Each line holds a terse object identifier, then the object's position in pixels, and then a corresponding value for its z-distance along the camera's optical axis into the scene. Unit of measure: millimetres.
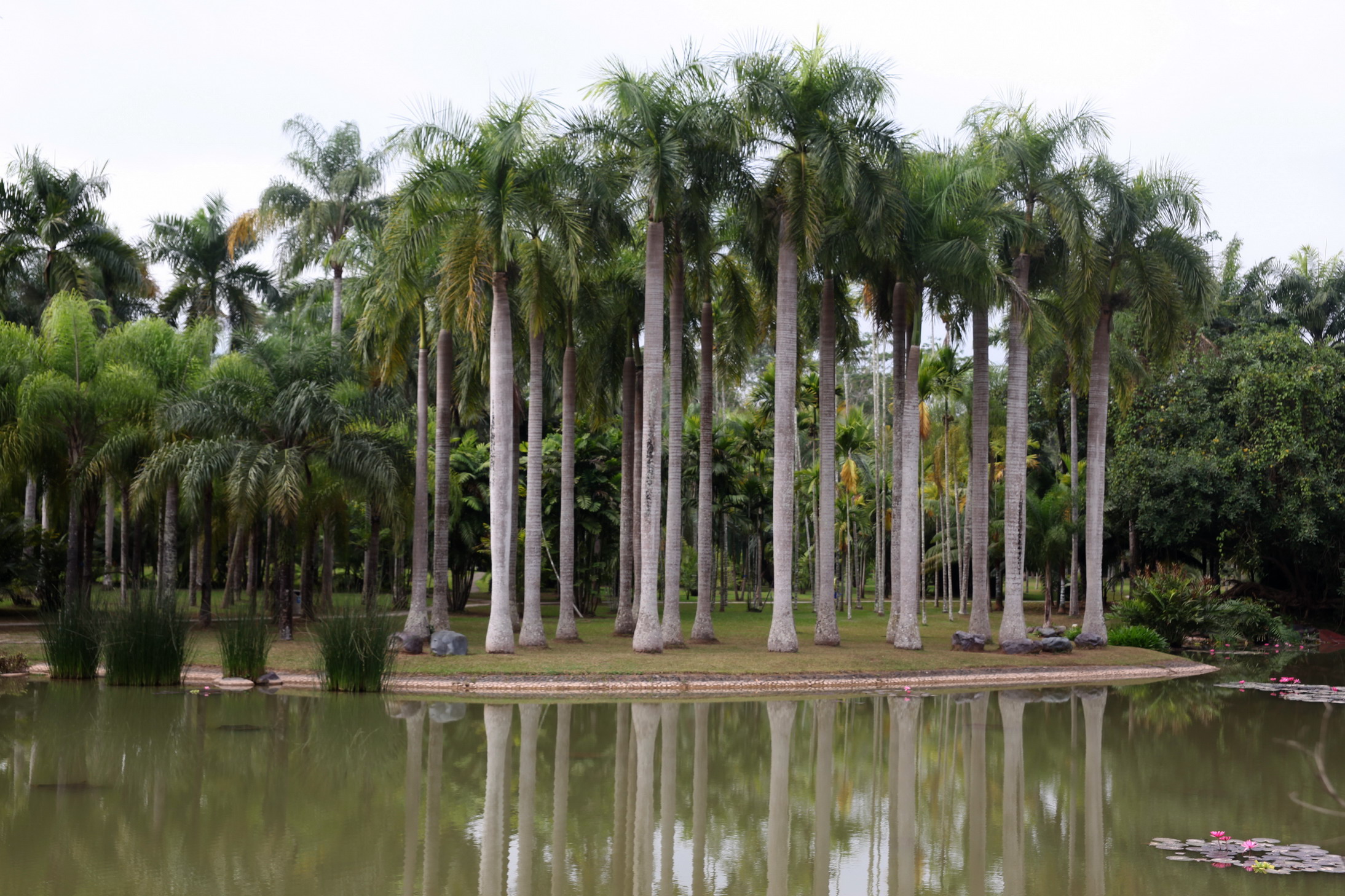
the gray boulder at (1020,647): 24938
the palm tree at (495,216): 21672
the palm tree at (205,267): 42594
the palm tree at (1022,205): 24500
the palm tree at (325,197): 34844
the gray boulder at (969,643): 25344
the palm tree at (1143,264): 25406
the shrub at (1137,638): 28250
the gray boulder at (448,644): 21438
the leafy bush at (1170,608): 30109
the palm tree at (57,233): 33875
